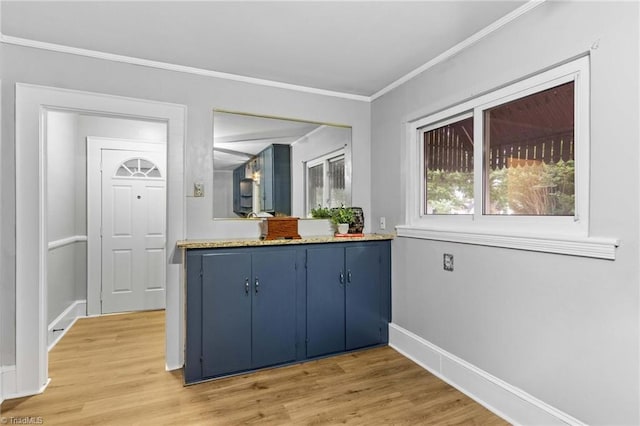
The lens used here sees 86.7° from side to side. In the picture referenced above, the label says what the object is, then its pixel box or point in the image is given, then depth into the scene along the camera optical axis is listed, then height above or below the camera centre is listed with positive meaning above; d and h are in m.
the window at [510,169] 1.79 +0.29
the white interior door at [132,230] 3.99 -0.23
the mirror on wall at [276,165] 2.89 +0.42
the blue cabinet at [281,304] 2.48 -0.75
